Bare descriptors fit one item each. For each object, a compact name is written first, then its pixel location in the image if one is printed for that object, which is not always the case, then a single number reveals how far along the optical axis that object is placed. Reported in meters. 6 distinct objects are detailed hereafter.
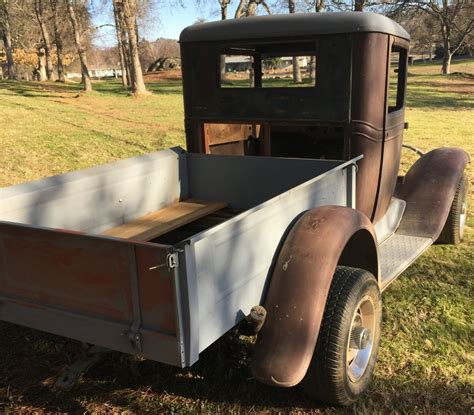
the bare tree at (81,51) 20.98
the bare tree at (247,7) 23.62
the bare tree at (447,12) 28.34
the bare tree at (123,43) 19.66
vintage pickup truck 1.86
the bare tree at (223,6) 22.45
